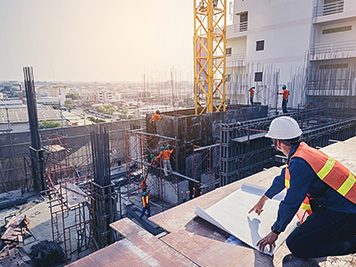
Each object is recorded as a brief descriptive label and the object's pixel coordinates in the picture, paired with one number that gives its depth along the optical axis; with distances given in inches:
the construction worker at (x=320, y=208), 80.5
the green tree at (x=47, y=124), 985.4
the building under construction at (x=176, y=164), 91.8
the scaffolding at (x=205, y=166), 445.3
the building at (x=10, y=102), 1353.8
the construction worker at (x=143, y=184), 423.2
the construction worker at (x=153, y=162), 445.6
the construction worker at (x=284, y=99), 558.7
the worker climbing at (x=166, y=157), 409.4
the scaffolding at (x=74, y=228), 340.8
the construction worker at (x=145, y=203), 390.7
